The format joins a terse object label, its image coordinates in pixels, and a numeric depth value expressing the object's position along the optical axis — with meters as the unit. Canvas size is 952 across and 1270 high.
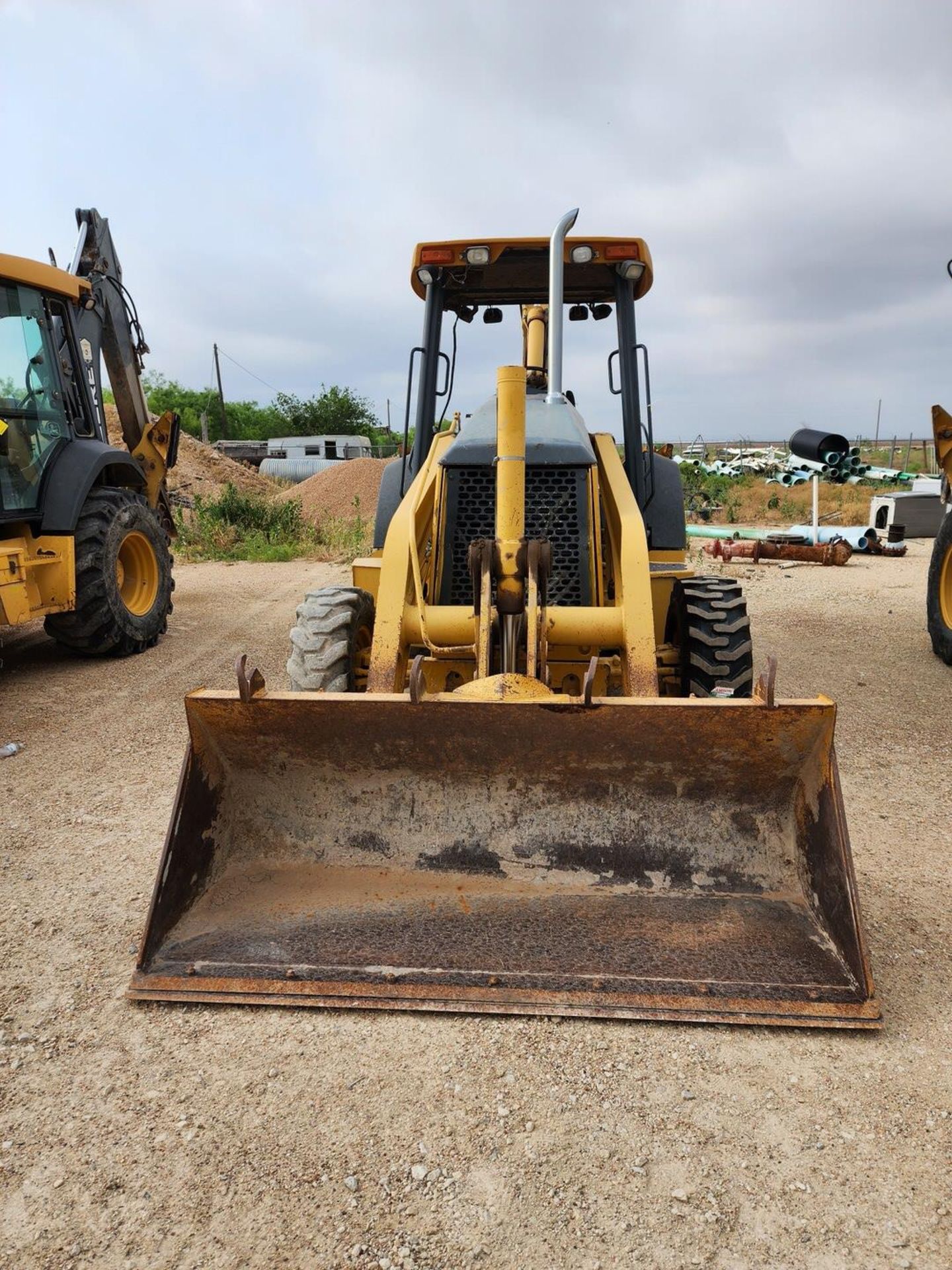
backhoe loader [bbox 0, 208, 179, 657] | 5.90
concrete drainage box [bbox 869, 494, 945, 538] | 15.86
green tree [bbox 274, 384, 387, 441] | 46.41
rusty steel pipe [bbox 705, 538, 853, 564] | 12.83
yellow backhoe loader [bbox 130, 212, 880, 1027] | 2.34
